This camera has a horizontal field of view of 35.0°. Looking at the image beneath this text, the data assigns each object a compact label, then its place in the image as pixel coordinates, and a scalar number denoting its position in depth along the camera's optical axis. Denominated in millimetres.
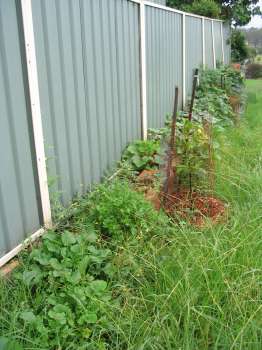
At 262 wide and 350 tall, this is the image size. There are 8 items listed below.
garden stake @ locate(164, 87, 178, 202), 3381
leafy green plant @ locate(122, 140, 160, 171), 4027
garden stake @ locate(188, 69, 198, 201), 3618
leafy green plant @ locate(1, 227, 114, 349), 1896
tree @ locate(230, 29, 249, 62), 15978
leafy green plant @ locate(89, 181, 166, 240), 2719
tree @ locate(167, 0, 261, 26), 15344
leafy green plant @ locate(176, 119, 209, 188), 3578
